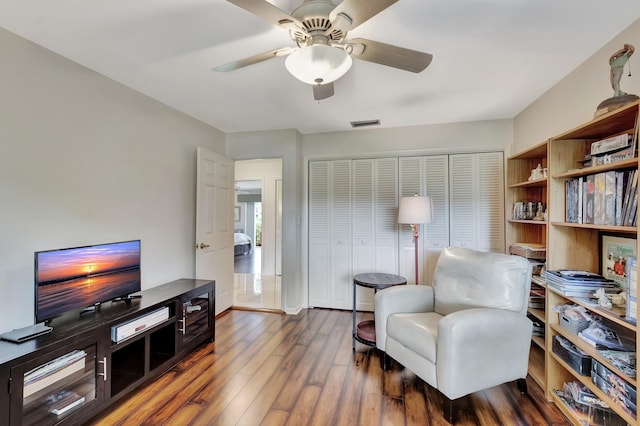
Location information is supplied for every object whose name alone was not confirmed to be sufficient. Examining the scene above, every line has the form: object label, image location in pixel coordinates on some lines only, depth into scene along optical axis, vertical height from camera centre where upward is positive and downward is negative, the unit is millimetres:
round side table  2650 -607
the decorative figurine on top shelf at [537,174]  2504 +372
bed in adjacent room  8734 -849
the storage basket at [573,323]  1781 -643
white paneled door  3299 -87
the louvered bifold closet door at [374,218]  3729 -20
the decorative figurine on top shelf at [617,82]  1562 +748
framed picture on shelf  1726 -222
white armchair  1817 -743
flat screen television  1750 -409
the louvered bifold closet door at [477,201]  3438 +189
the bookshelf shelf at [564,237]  1857 -132
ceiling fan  1248 +855
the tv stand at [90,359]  1463 -880
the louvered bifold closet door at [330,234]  3867 -234
